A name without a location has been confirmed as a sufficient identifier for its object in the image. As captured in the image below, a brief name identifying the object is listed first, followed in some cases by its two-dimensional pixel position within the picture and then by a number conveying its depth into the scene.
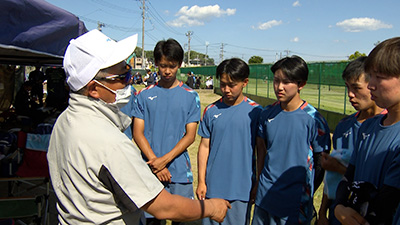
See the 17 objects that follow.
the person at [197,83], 31.76
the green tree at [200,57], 105.80
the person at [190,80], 25.19
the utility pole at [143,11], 54.73
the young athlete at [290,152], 2.38
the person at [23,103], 9.17
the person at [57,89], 8.22
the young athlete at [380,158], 1.28
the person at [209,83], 30.91
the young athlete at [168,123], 2.94
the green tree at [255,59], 58.65
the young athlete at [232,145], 2.66
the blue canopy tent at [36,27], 2.49
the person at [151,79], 22.48
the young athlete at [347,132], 2.07
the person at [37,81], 10.71
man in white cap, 1.44
